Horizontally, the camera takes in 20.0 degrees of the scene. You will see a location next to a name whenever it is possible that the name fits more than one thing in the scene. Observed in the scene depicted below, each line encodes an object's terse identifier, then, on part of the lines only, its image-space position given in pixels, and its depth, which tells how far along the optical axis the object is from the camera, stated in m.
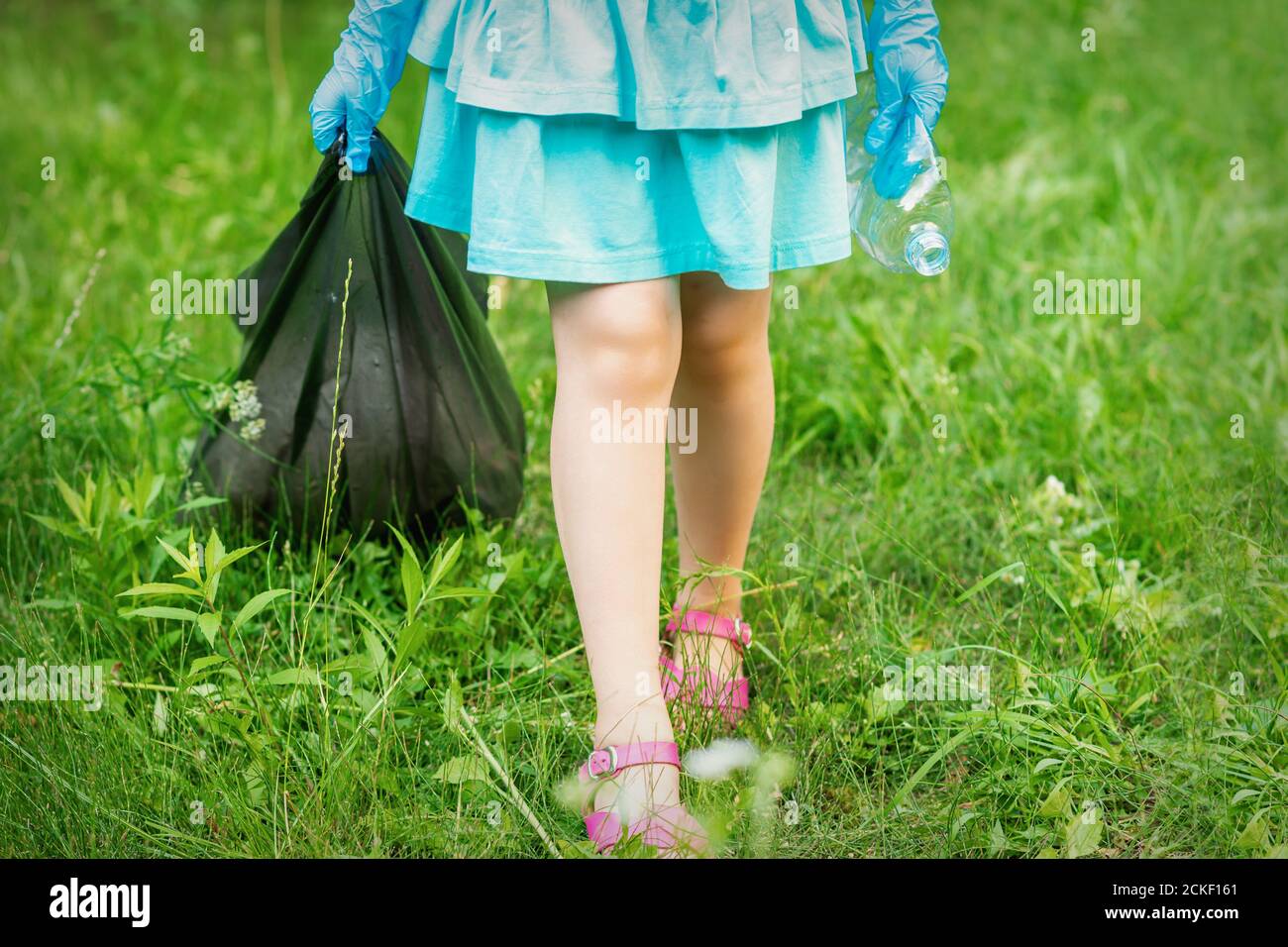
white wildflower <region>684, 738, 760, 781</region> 2.45
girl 2.35
